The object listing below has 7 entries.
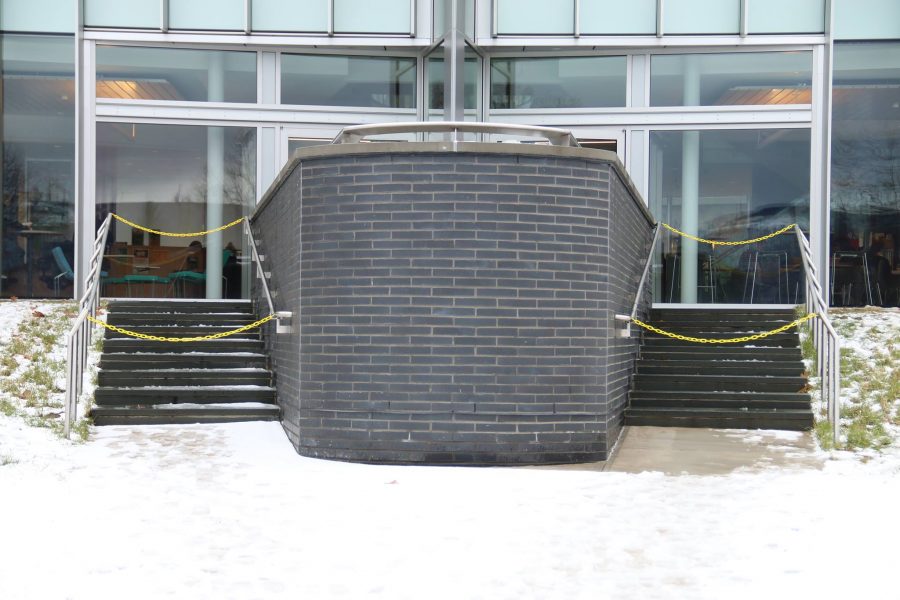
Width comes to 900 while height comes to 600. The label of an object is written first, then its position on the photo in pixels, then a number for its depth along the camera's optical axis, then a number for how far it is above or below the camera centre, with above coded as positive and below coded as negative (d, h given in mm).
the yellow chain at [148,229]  15328 +678
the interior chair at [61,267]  15805 +88
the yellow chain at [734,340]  11203 -694
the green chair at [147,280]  15367 -95
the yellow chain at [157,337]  10690 -684
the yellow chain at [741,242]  14697 +602
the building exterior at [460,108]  15391 +2571
